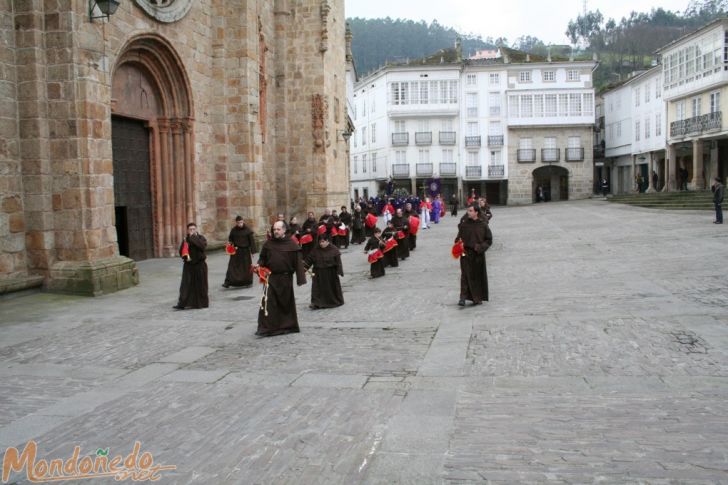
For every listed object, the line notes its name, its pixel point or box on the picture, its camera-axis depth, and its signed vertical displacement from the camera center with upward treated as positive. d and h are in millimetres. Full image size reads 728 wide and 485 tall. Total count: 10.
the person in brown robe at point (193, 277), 11242 -1170
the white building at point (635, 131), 46625 +5182
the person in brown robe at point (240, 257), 13711 -1019
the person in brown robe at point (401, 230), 18231 -771
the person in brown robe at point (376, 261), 14973 -1251
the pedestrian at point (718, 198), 23422 -95
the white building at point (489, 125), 55281 +6568
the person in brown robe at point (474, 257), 10633 -919
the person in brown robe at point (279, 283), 9070 -1081
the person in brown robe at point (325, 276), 11266 -1208
